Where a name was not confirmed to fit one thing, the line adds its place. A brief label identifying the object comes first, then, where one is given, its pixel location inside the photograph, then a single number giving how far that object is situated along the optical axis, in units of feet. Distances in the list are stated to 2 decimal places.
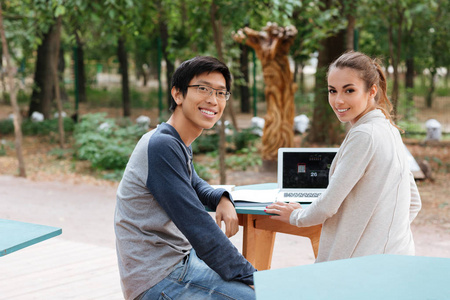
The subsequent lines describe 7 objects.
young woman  8.03
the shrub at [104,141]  34.58
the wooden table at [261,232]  11.14
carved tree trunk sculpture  31.09
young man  7.66
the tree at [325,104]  37.32
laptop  11.12
